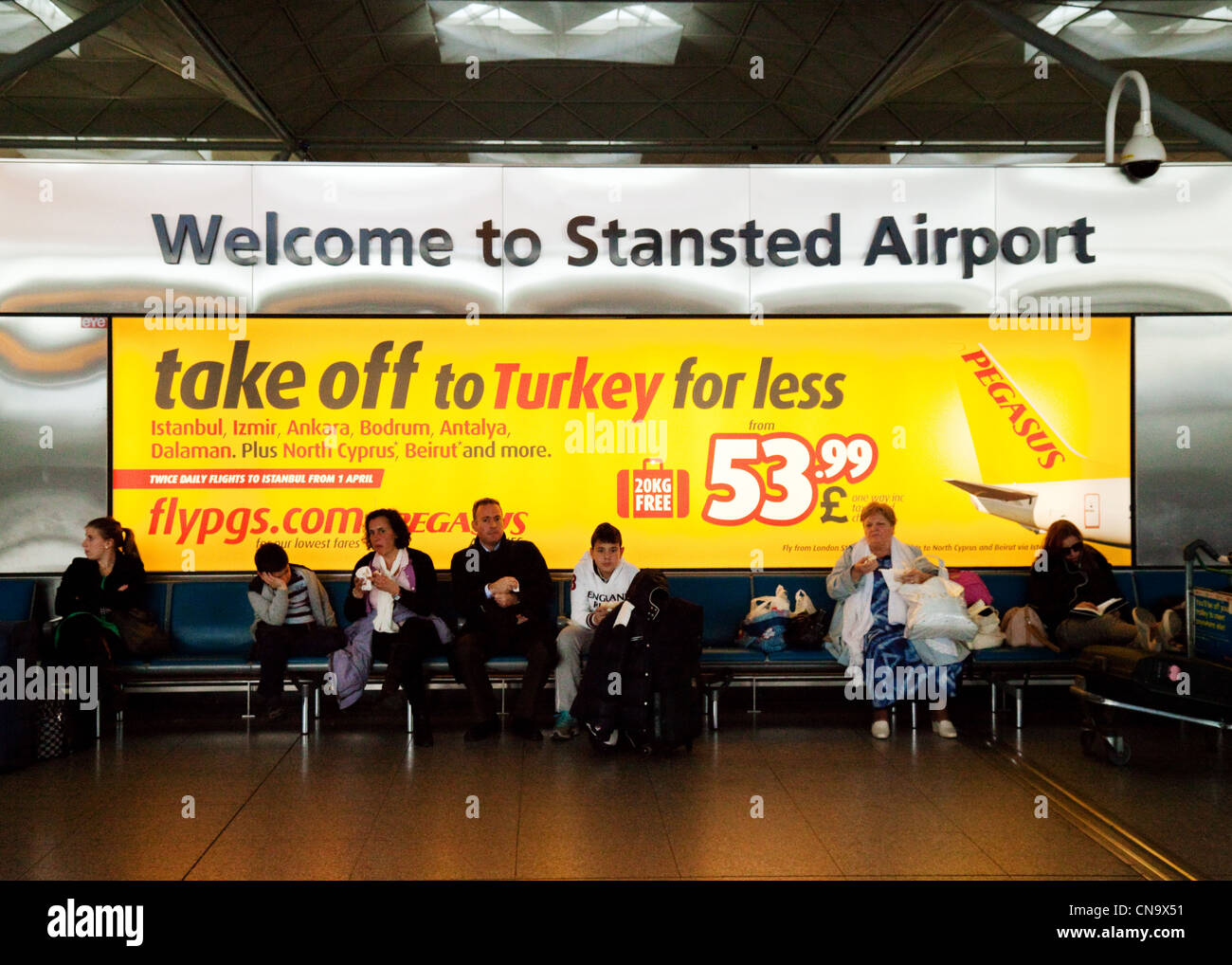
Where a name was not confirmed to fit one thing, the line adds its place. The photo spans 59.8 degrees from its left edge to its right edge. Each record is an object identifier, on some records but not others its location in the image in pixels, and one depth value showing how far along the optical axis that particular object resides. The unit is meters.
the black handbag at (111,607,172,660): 6.70
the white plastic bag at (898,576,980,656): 6.50
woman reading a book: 6.72
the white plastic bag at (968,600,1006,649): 6.86
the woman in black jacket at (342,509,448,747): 6.52
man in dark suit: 6.52
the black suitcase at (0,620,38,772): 5.79
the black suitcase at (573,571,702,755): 6.07
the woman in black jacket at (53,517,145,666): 6.39
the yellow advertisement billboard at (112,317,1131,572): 7.48
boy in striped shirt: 6.56
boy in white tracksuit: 6.59
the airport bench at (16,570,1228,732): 6.64
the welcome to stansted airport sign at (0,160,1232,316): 7.34
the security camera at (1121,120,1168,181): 6.72
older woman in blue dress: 6.61
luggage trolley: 5.35
